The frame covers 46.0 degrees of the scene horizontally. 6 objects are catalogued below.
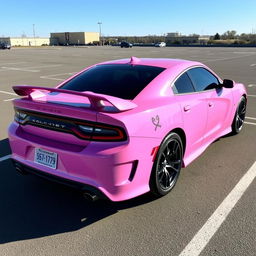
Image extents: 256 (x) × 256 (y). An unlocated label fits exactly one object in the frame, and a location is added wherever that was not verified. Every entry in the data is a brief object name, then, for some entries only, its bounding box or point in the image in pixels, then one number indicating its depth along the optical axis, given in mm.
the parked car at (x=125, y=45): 69775
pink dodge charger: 2732
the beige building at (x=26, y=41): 118500
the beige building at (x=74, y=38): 127062
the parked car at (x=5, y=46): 62625
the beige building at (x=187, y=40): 108306
